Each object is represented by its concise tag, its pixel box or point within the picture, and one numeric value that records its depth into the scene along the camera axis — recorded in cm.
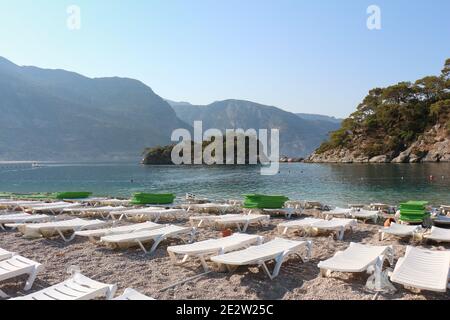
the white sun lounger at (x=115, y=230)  1211
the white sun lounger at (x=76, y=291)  640
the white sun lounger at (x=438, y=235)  1187
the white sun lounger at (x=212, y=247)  939
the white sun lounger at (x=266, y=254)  857
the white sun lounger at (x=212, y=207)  2057
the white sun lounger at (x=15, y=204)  2111
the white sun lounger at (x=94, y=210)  1845
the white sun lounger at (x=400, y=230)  1259
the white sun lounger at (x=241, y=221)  1489
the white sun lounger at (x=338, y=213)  1808
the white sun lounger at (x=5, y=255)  919
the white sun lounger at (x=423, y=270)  699
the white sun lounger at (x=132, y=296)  618
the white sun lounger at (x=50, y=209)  1914
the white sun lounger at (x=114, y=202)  2366
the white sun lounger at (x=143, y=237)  1105
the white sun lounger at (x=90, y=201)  2455
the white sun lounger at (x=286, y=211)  1877
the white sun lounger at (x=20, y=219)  1530
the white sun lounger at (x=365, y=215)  1706
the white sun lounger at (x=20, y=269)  777
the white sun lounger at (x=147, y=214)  1719
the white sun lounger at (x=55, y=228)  1286
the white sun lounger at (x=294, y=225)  1387
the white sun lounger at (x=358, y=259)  807
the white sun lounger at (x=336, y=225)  1320
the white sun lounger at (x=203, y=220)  1577
